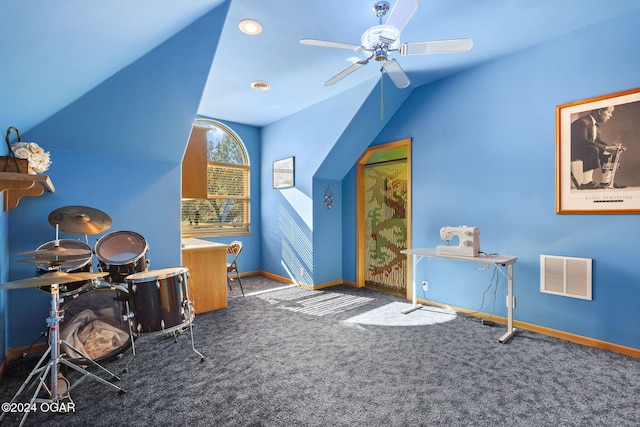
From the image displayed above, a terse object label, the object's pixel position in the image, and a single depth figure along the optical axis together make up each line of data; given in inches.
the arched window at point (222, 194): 204.4
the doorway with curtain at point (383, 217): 179.0
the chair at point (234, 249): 169.9
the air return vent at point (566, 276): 108.7
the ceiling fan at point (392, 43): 76.4
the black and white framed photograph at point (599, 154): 100.8
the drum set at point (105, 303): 85.8
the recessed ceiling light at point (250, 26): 99.8
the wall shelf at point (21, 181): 68.7
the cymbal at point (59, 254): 67.8
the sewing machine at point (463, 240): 121.4
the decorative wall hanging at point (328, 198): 193.6
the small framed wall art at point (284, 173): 200.5
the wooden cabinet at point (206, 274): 139.8
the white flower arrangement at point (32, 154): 81.1
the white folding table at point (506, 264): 111.8
